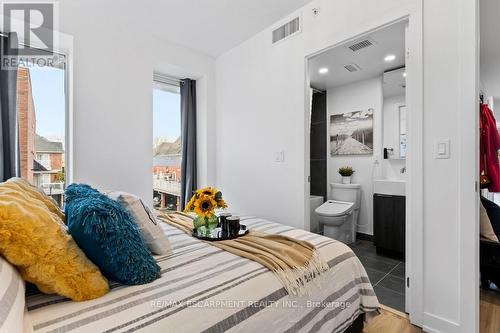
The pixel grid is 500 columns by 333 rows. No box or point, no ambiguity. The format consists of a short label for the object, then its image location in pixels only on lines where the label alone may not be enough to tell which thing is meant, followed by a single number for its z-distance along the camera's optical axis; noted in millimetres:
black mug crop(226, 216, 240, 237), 1734
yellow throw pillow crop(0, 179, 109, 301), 818
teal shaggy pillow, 983
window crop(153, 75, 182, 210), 3574
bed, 835
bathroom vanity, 2973
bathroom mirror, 3566
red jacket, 2008
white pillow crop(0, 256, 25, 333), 636
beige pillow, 1343
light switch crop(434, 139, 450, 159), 1670
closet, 2004
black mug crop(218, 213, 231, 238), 1741
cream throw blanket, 1191
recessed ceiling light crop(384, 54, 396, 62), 3058
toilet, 3473
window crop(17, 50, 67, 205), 2453
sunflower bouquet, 1672
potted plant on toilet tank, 3933
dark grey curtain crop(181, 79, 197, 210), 3658
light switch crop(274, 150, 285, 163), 2757
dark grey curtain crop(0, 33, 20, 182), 2303
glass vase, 1773
